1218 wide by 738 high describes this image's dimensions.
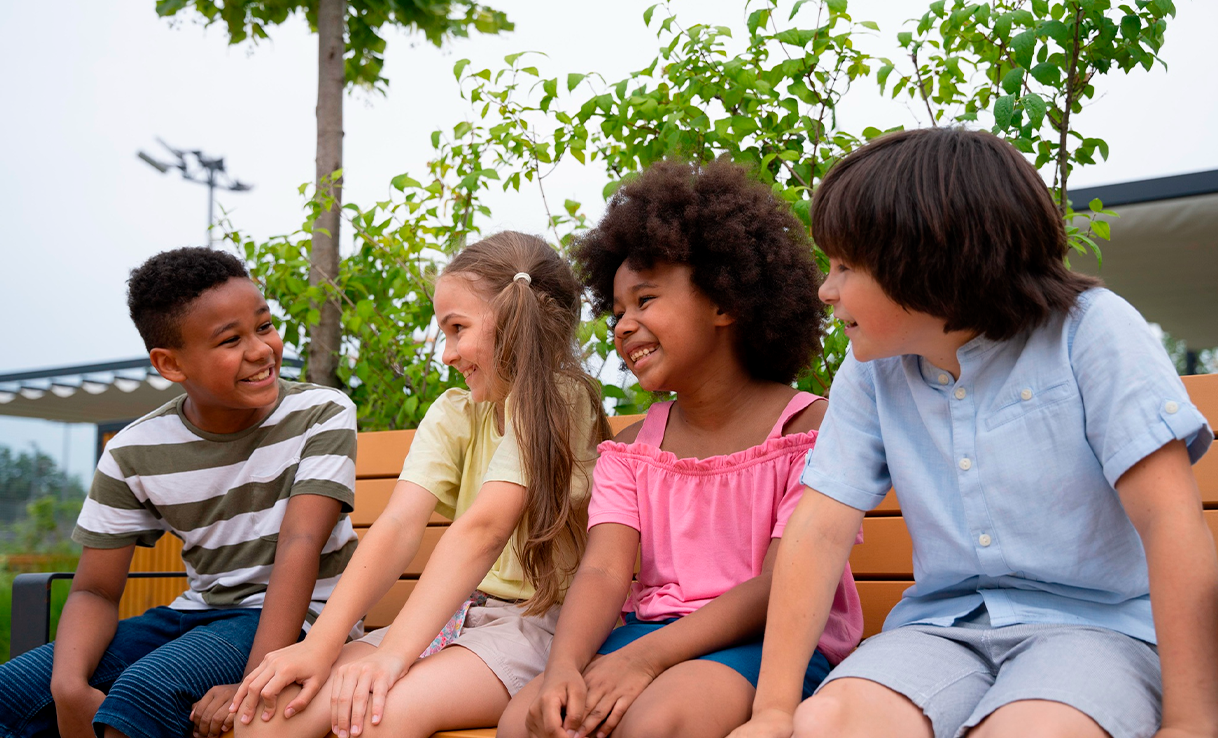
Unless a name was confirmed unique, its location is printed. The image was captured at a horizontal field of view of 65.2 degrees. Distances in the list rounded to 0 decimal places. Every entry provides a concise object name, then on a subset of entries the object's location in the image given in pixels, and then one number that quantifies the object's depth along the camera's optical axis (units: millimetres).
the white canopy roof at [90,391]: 8484
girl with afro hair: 1760
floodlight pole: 7949
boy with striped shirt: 2266
